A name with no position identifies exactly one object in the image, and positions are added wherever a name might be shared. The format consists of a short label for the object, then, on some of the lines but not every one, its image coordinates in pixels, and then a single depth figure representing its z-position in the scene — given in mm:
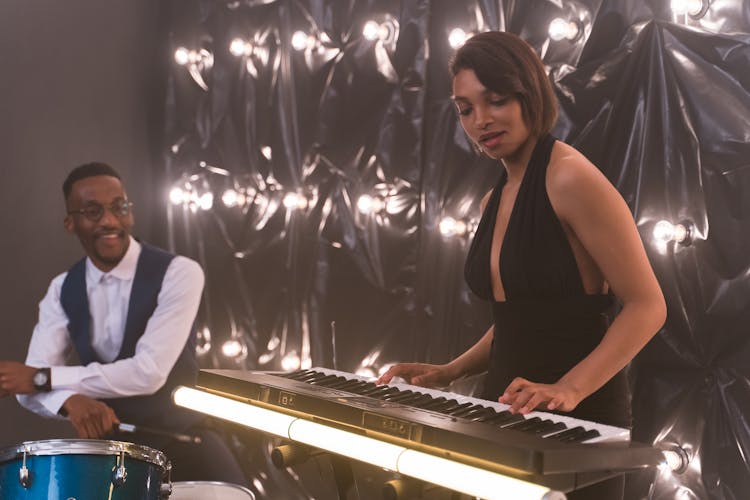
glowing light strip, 1282
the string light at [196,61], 4430
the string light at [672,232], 2557
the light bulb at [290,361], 3916
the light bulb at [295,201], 3934
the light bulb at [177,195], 4449
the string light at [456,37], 3287
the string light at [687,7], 2570
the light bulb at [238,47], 4250
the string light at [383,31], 3559
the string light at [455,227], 3223
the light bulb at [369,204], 3572
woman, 1732
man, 3289
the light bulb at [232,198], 4207
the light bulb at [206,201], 4332
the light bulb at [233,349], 4160
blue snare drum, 2301
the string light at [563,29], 2871
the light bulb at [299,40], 3963
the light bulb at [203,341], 4281
